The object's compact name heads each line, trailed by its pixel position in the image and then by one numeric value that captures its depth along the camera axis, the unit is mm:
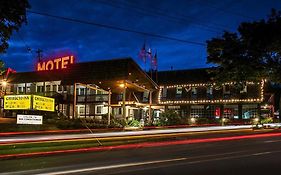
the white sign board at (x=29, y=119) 20859
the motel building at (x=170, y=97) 46125
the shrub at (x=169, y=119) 33847
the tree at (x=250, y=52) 31156
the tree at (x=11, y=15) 14508
